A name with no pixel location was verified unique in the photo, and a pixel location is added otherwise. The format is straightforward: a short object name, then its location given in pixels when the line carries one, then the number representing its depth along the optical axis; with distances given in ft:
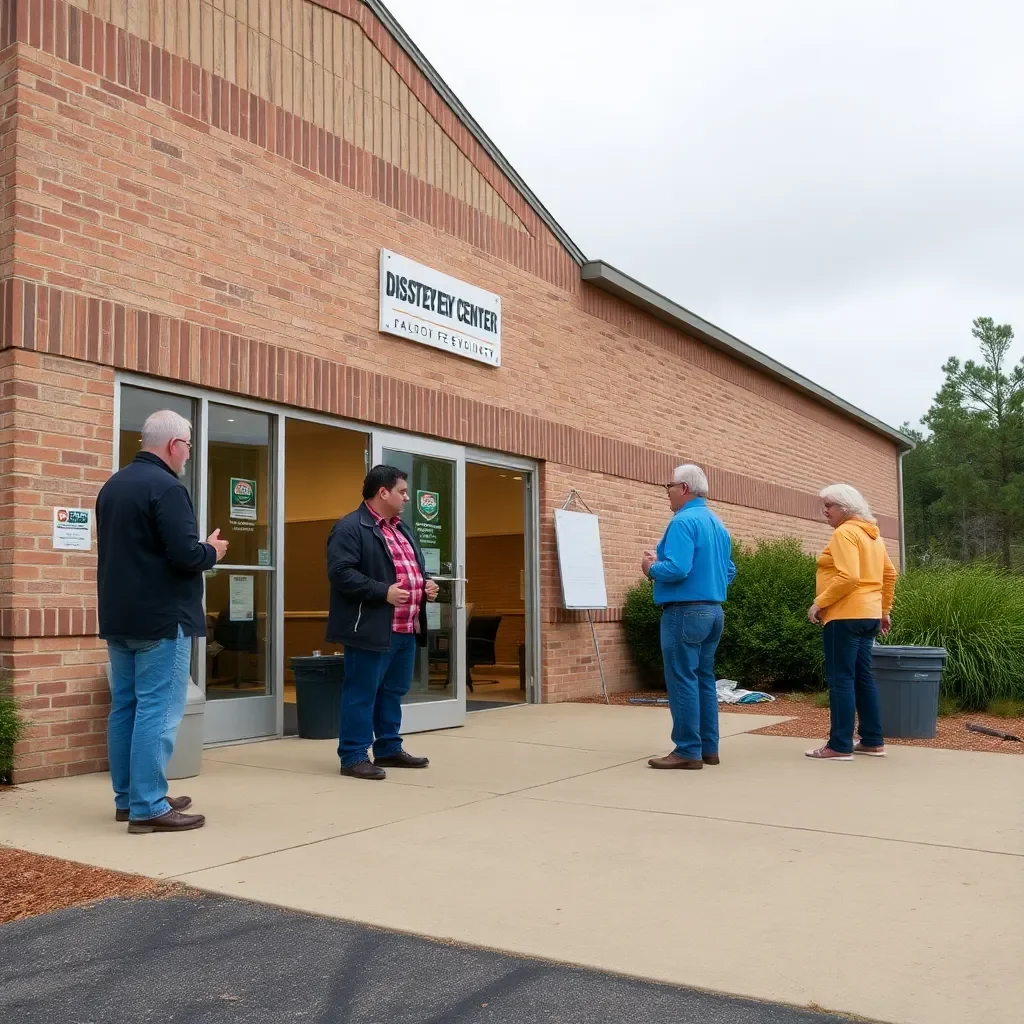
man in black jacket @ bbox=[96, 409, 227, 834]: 17.08
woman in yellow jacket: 24.13
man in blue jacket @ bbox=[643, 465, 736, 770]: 23.21
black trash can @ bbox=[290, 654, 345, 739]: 28.32
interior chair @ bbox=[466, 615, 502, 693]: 45.68
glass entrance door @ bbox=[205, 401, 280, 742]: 26.91
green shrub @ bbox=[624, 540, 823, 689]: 40.01
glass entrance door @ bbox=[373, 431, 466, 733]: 31.40
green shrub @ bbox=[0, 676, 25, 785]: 20.84
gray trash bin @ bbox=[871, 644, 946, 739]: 27.96
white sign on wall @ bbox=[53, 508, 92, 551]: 22.59
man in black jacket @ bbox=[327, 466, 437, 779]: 22.04
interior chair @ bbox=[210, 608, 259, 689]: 27.09
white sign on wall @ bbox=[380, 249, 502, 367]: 31.99
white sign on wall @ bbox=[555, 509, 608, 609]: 38.68
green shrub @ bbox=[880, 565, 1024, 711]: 34.27
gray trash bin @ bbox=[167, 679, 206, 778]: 22.00
